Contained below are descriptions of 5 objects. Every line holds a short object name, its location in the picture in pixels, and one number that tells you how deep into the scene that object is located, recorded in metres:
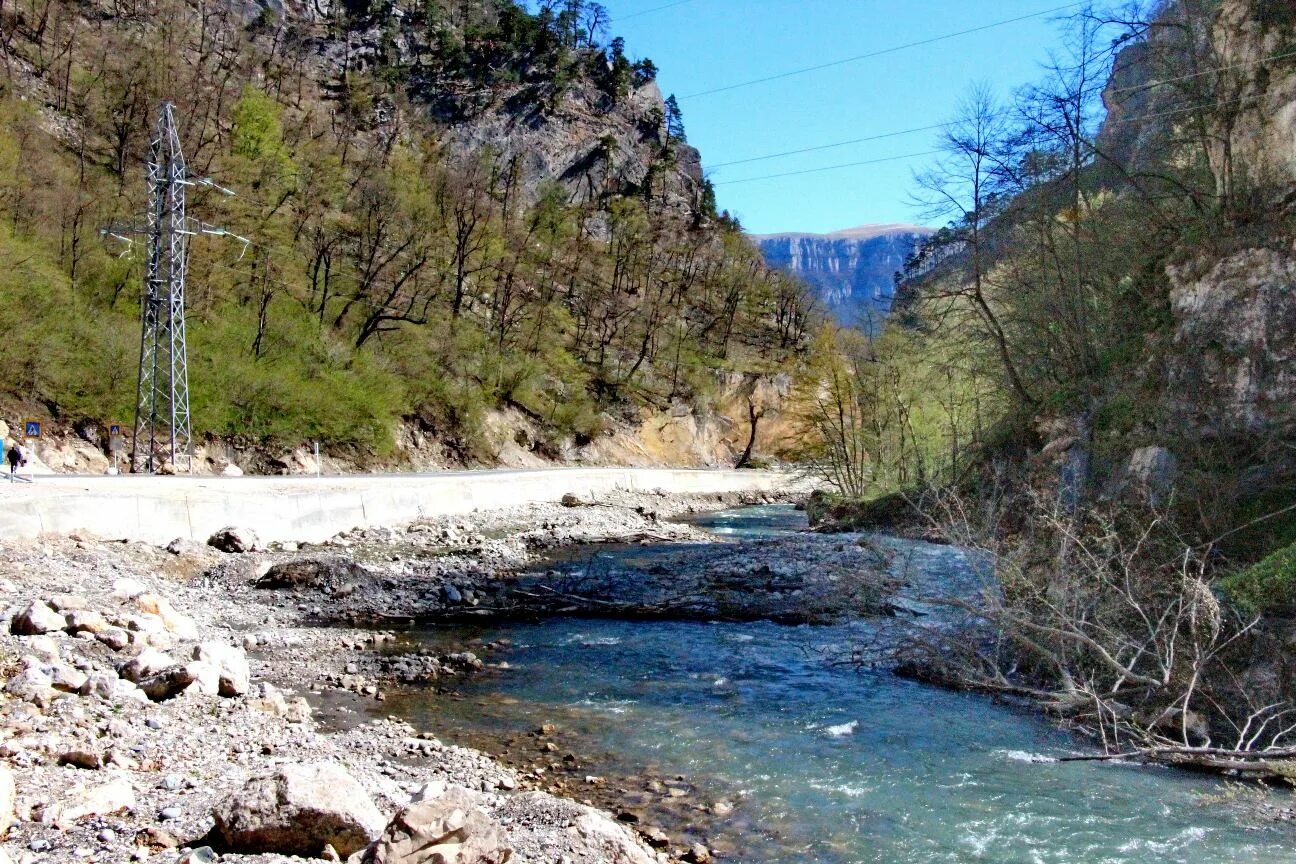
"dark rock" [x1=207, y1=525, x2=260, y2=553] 18.94
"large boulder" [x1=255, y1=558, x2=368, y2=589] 15.58
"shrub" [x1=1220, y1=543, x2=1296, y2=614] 8.84
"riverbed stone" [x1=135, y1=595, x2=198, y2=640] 10.80
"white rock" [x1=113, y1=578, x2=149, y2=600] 11.65
